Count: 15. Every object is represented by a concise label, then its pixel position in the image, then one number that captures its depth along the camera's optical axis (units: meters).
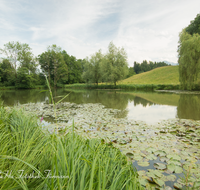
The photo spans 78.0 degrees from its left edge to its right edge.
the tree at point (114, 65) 27.36
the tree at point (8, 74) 33.09
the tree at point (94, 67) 32.28
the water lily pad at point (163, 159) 2.43
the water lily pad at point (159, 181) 1.83
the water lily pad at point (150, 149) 2.78
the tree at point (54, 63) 41.91
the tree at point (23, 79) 32.53
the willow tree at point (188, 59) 17.48
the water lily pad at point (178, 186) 1.76
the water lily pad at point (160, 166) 2.18
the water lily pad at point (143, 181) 1.83
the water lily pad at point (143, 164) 2.28
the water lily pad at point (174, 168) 2.11
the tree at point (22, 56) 33.12
